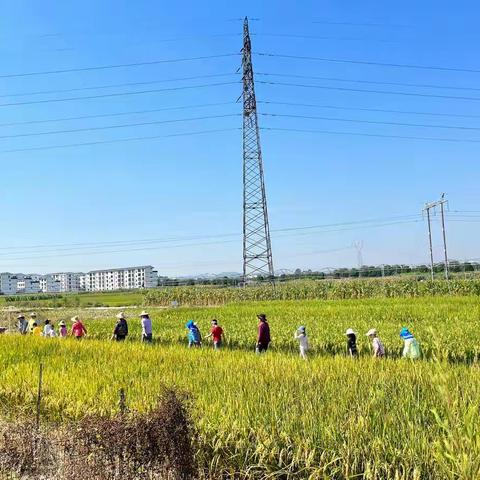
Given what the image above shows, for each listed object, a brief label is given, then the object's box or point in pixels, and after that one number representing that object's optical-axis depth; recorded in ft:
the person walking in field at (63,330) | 69.55
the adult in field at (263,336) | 50.47
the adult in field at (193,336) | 58.08
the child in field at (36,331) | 66.67
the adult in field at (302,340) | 46.60
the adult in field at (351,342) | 45.01
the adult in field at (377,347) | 41.66
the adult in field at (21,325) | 78.02
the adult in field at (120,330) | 62.64
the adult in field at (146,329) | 61.87
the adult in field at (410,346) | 38.83
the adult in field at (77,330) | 64.49
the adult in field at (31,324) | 73.72
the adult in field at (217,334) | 56.17
